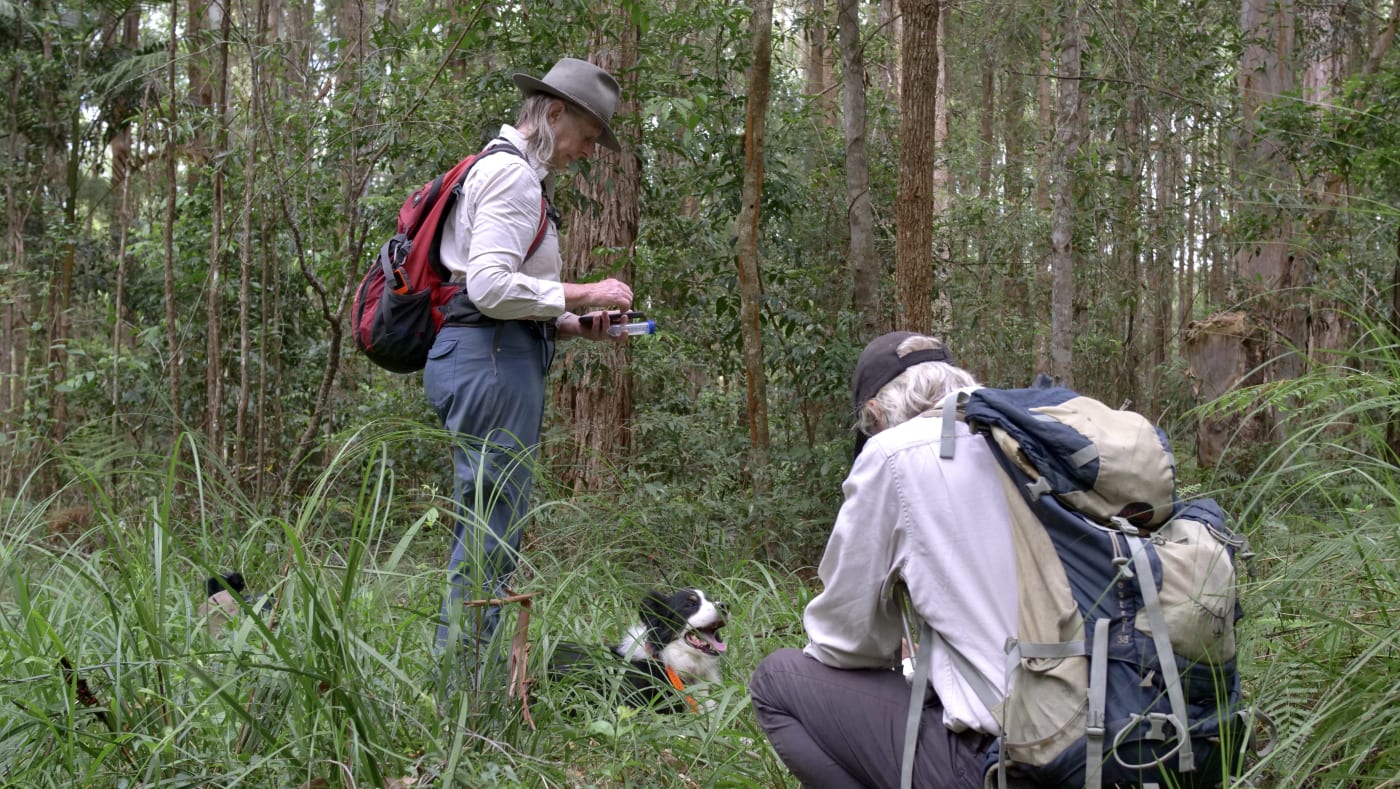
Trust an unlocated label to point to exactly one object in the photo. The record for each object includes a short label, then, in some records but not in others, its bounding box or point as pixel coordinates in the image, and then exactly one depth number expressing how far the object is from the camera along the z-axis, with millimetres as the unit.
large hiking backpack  2016
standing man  3350
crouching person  2172
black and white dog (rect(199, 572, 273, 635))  2808
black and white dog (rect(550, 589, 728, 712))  3156
